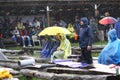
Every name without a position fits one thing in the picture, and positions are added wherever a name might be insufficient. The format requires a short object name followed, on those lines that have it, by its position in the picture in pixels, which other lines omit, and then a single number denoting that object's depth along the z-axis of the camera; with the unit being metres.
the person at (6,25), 31.89
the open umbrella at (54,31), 18.12
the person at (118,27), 17.77
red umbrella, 22.90
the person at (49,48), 19.62
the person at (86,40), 14.71
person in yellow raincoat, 17.59
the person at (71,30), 30.68
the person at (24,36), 29.81
